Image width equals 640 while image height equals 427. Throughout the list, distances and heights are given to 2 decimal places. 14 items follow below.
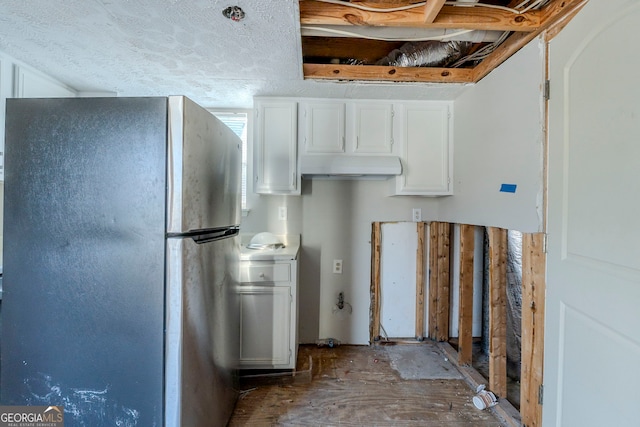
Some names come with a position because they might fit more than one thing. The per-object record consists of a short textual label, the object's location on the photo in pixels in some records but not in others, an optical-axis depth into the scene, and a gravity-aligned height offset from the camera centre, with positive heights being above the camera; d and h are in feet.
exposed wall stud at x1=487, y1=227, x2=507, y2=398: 5.47 -2.00
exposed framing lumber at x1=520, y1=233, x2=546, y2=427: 4.13 -1.83
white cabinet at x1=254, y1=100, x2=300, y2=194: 6.75 +1.59
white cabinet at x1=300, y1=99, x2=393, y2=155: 6.81 +2.10
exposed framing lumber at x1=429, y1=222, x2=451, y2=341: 7.66 -2.02
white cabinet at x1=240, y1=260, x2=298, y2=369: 6.08 -2.45
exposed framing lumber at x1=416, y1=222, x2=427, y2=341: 7.95 -2.19
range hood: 6.57 +1.05
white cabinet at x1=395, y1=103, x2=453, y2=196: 6.93 +1.57
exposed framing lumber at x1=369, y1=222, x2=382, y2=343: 7.90 -2.47
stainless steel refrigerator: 3.31 -0.67
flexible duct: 5.57 +3.35
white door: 2.78 -0.12
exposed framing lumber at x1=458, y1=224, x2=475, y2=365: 6.69 -2.04
